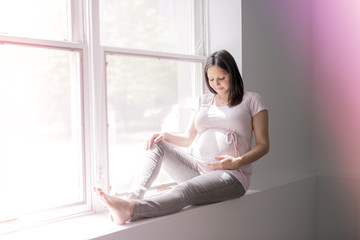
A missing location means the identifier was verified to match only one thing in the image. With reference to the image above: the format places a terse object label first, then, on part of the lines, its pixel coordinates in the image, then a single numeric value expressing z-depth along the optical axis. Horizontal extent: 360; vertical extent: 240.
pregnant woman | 2.16
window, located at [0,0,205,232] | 1.88
